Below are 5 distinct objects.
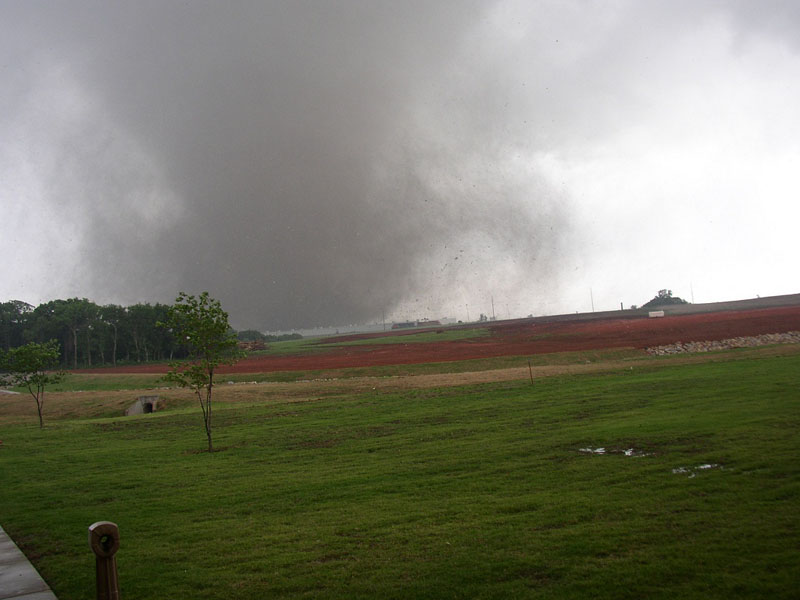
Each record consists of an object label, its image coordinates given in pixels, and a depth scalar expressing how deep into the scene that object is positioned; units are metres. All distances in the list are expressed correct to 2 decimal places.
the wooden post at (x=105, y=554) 5.09
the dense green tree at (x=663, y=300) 187.00
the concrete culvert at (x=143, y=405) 41.91
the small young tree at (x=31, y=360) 34.41
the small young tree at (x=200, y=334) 21.20
